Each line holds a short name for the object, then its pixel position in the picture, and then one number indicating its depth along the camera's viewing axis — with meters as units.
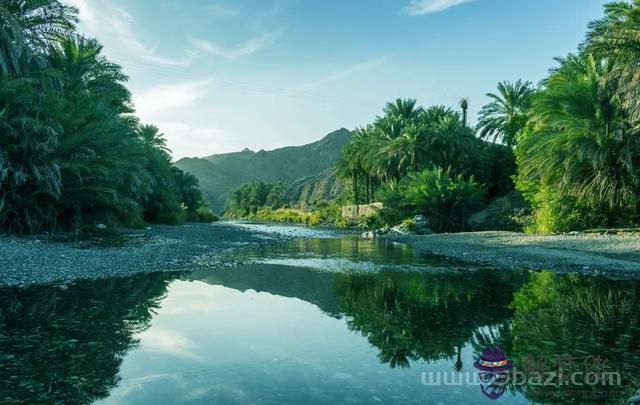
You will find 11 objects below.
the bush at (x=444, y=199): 30.53
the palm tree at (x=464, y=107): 49.62
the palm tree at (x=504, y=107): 41.09
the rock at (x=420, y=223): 29.91
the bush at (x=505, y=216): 27.11
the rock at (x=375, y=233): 28.73
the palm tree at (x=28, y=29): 14.98
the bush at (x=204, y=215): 54.28
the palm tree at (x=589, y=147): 19.28
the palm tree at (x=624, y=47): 16.53
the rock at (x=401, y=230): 29.23
